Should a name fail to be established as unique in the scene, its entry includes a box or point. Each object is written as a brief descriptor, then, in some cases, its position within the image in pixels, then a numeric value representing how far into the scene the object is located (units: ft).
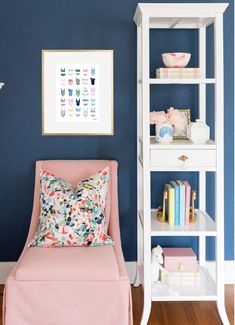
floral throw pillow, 11.24
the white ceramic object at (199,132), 11.28
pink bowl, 11.31
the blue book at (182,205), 11.55
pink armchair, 10.16
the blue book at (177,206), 11.55
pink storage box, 11.73
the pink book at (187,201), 11.59
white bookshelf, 10.80
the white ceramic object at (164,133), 11.31
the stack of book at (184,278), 11.57
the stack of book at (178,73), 11.16
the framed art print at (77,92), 12.58
